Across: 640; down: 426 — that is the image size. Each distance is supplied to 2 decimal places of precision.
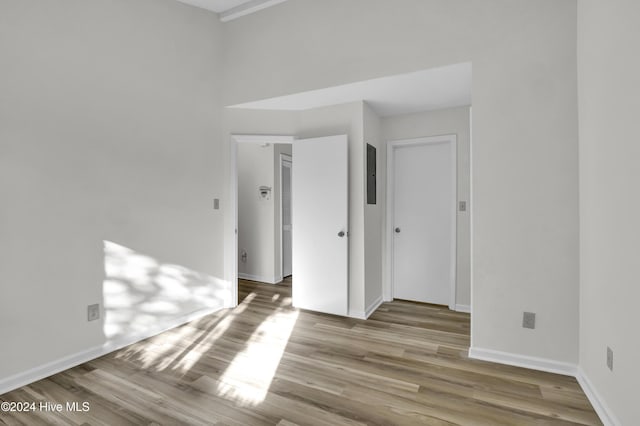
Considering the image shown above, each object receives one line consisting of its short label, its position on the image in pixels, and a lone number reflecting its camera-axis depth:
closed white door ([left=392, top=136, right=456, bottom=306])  4.05
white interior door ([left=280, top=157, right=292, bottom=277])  5.48
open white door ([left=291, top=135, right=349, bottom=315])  3.64
